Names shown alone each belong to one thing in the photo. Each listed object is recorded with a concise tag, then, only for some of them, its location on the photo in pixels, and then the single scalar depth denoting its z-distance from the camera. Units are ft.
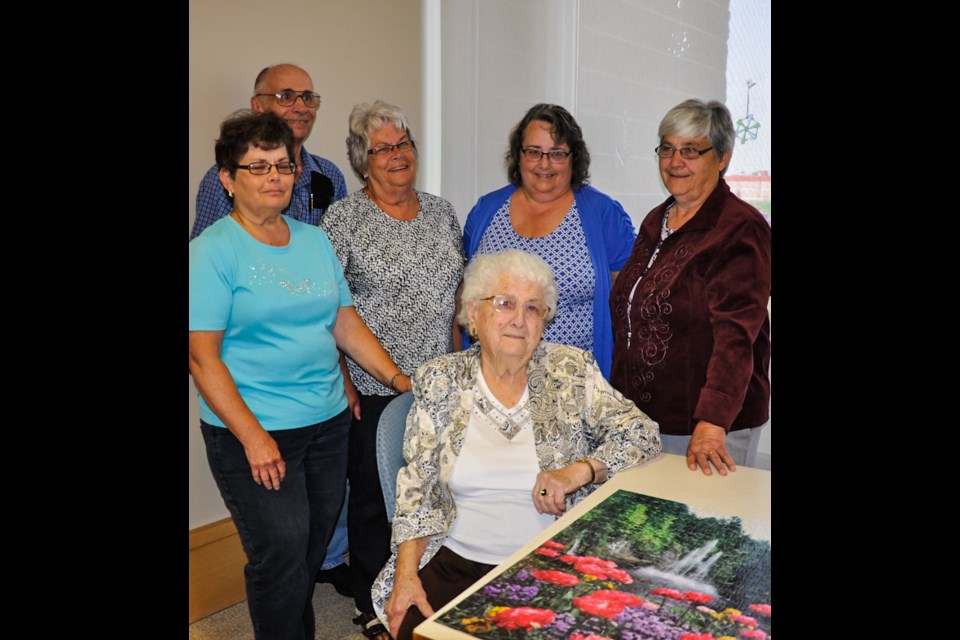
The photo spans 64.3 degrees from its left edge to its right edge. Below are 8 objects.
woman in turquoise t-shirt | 5.67
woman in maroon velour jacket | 6.12
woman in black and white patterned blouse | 7.82
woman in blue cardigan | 8.00
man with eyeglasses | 8.21
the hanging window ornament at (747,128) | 7.25
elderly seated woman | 5.57
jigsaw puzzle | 3.60
